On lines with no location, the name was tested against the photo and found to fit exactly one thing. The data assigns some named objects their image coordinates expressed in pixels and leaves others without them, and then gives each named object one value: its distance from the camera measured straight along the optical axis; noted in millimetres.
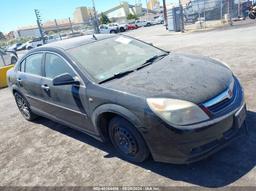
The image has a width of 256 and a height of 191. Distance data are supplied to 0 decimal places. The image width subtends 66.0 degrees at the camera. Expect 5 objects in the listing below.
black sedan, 2086
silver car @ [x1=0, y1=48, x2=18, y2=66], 10488
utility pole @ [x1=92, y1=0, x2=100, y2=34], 25453
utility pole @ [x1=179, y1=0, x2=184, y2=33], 16339
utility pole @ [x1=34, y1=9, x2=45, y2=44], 22615
